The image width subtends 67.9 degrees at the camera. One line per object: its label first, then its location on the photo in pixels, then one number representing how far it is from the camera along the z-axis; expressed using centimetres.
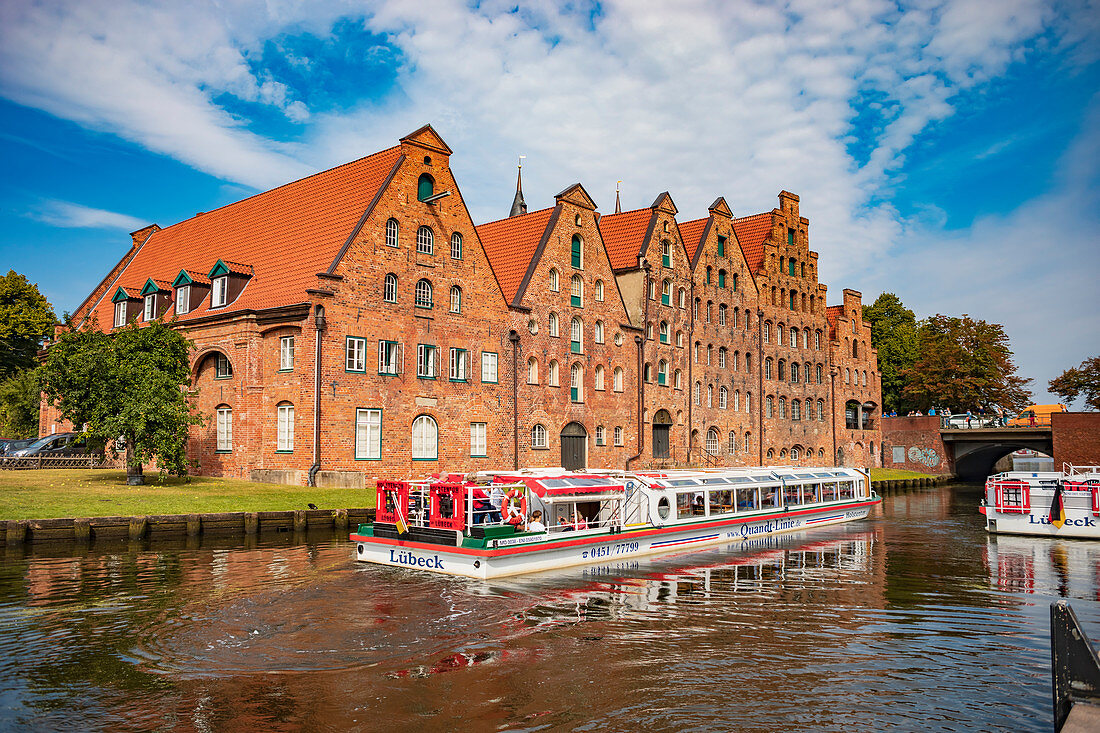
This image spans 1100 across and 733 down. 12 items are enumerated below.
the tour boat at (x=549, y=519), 2048
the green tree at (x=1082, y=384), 7206
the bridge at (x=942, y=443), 6706
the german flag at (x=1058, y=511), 3159
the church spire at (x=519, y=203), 6128
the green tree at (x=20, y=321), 5878
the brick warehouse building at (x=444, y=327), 3472
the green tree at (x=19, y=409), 5322
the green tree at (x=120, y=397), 2967
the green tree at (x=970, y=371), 7494
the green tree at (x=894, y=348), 8506
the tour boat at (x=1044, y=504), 3131
